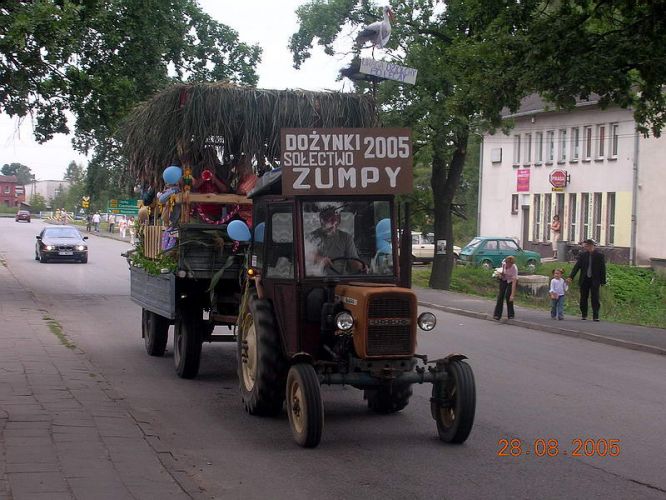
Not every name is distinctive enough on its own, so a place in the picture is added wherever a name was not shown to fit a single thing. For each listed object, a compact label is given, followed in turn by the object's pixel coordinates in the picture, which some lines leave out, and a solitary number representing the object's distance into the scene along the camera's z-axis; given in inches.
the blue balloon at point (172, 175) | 498.3
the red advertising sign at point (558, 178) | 2031.3
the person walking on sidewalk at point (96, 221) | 3503.9
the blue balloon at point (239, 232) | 434.0
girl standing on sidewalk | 893.8
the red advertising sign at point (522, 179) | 2187.5
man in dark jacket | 888.3
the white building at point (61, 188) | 6695.9
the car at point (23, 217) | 4637.6
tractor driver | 370.6
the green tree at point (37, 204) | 7066.9
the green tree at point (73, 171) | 6338.6
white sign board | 730.5
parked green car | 1820.9
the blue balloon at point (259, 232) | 405.7
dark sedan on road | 1652.3
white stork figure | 815.1
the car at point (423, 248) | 2005.4
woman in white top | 879.7
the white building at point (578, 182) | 1827.0
